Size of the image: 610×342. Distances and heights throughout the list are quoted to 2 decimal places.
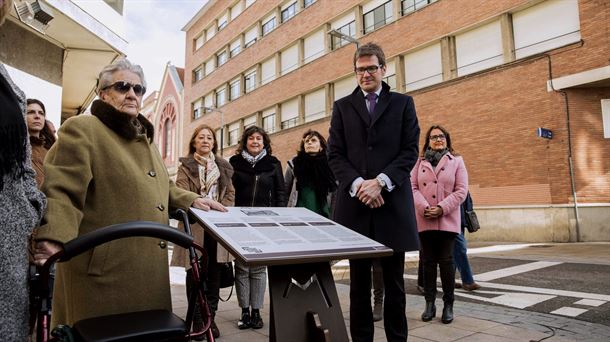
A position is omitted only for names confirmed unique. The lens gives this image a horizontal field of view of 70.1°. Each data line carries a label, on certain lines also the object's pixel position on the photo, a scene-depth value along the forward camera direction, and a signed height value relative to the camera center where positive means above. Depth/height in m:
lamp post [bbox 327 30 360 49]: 13.99 +5.63
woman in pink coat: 4.31 -0.05
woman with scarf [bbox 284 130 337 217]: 5.33 +0.30
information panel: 1.72 -0.13
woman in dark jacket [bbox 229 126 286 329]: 4.95 +0.40
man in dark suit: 2.80 +0.19
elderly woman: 1.90 +0.06
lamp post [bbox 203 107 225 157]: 31.61 +5.89
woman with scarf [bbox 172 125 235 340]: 4.12 +0.31
